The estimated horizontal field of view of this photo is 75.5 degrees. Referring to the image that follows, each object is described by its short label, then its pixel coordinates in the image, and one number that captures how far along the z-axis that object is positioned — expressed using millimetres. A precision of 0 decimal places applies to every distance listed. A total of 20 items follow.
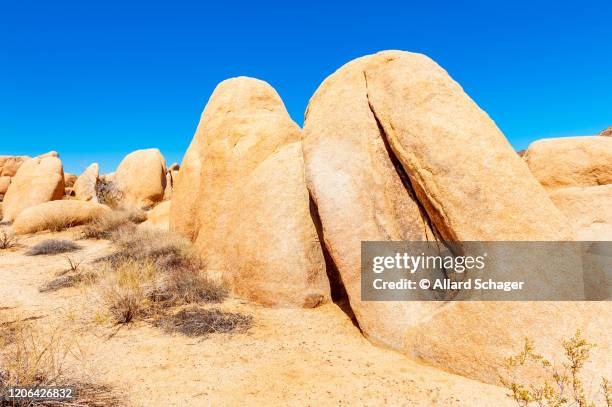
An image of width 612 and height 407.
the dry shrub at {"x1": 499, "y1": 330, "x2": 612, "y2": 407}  2818
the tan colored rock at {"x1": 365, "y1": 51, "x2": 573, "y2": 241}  3574
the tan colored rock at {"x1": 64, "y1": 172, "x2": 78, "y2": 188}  21356
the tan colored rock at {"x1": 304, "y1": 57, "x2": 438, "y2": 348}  4219
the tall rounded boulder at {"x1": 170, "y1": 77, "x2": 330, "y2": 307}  5223
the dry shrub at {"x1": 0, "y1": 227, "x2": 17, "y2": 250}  8938
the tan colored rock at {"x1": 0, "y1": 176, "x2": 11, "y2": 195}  19250
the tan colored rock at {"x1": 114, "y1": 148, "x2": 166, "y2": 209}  16547
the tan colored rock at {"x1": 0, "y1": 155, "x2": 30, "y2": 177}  21266
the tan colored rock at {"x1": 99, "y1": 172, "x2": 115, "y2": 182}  17622
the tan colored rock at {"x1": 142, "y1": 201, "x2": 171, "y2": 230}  11289
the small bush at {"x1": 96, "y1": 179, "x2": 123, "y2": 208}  15102
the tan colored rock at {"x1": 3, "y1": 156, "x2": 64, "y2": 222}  13586
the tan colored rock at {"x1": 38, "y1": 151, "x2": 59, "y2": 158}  16953
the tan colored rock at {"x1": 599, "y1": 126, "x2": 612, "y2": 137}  15709
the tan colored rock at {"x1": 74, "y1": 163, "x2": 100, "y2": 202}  16422
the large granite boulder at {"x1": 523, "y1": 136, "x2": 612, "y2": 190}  4340
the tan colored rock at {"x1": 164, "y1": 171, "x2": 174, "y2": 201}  17728
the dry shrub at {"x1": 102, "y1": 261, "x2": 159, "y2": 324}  4648
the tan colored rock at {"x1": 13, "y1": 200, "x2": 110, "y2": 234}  10680
